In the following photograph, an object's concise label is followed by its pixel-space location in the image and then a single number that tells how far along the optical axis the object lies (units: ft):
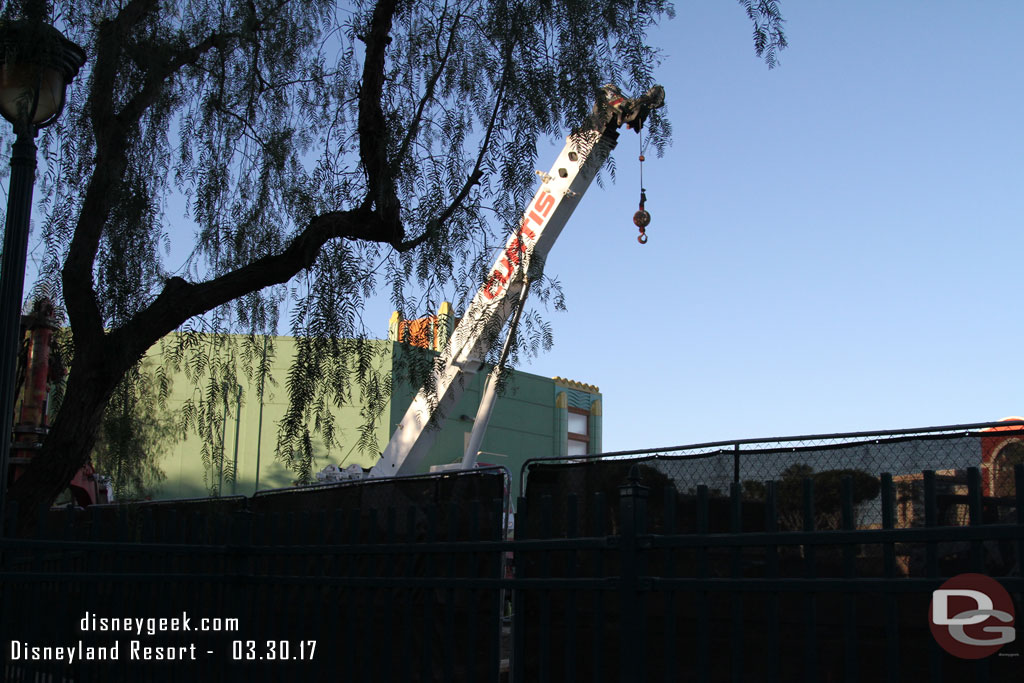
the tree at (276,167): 21.17
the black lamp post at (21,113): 17.03
